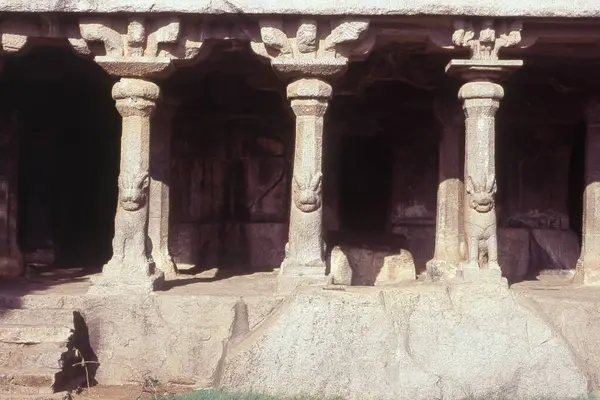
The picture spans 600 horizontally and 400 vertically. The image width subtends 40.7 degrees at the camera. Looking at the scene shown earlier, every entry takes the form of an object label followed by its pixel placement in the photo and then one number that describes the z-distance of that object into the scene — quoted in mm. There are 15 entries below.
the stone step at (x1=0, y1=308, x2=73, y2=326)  6789
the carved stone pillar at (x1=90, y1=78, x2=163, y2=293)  7062
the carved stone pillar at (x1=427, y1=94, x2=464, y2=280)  8875
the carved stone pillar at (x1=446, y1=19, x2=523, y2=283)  7039
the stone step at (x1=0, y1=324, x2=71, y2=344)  6309
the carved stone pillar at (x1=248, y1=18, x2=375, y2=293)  6961
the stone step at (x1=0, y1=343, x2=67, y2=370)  6145
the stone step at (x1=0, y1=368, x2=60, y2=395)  6000
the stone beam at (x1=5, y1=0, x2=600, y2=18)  6793
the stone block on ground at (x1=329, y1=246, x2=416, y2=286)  8922
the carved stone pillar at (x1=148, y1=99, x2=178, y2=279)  8719
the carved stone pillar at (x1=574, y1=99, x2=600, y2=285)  8547
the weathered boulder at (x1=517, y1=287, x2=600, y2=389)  6680
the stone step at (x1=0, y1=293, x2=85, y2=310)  6945
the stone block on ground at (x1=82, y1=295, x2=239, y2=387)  6730
